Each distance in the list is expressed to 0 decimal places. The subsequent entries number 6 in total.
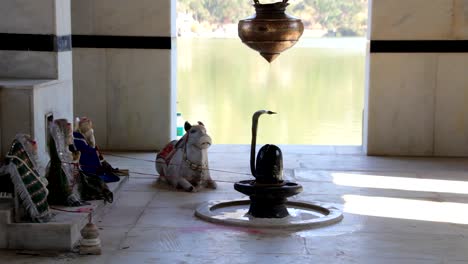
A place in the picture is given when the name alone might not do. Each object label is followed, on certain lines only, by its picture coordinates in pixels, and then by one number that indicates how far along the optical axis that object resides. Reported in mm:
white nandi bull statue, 7387
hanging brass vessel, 5410
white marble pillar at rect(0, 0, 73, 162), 7312
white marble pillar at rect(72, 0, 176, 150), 9453
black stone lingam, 6027
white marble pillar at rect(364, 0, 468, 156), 9266
